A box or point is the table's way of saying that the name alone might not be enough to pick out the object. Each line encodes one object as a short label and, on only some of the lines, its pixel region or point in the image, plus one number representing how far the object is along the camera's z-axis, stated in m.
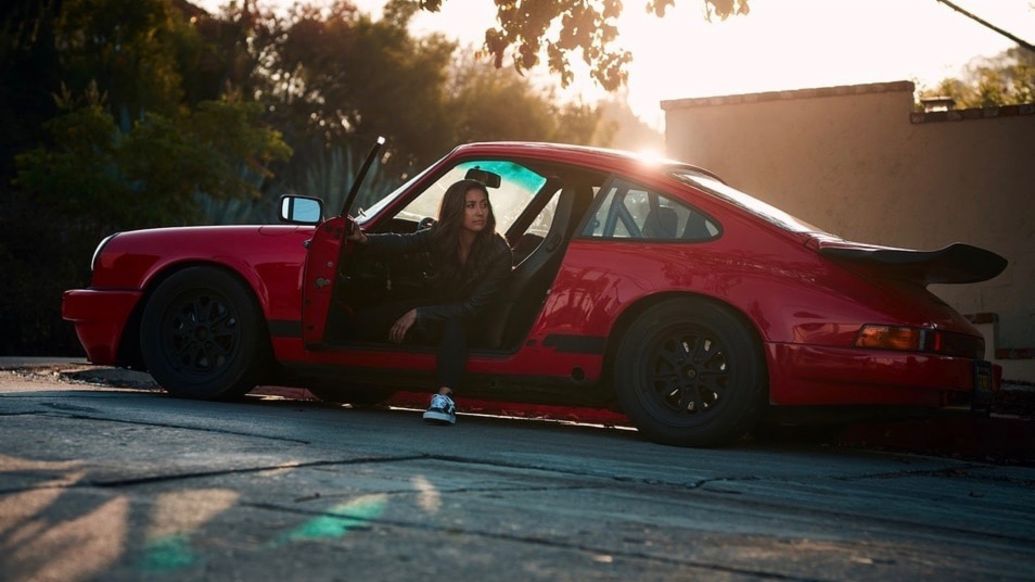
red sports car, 6.95
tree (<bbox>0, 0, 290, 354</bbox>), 16.33
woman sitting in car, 7.74
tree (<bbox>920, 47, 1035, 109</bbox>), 22.78
